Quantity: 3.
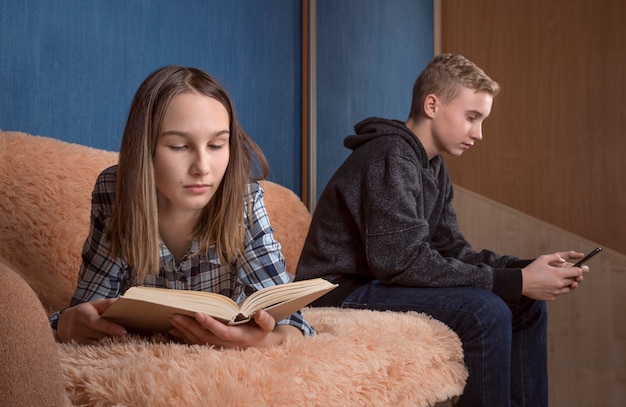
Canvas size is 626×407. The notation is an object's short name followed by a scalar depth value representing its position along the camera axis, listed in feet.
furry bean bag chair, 2.29
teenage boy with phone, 4.75
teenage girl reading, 3.79
